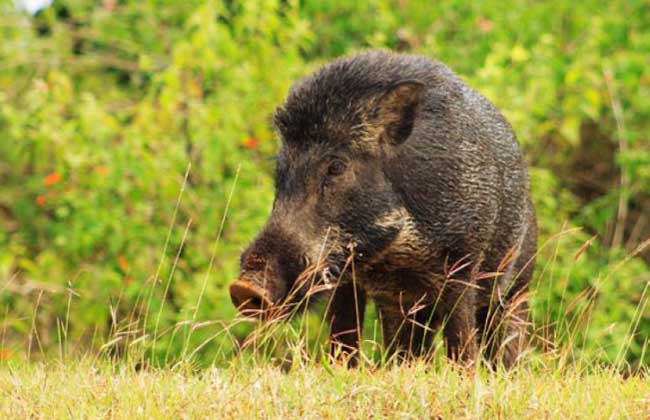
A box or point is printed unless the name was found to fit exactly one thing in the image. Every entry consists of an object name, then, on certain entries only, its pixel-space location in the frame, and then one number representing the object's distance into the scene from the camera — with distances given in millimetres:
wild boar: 10570
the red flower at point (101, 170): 17089
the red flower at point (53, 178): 17328
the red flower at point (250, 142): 17109
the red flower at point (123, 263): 17047
